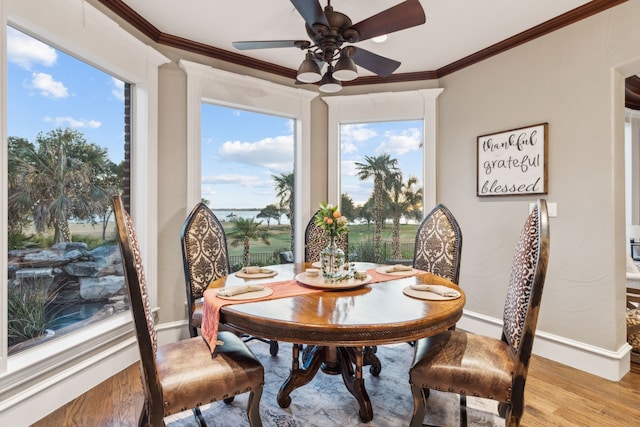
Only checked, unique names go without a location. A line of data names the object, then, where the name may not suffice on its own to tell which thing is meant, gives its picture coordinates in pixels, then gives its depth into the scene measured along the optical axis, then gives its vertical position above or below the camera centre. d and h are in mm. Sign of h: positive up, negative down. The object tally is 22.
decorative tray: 1848 -402
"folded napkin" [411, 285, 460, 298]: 1697 -411
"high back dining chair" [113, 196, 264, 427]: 1294 -687
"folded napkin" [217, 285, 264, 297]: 1681 -401
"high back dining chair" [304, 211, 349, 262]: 3125 -276
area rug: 1879 -1184
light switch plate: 2680 +26
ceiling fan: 1729 +1042
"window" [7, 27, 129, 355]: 1946 +163
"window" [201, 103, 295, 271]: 3316 +360
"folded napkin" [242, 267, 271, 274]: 2305 -404
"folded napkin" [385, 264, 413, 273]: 2326 -397
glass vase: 2025 -300
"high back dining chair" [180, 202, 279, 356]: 2498 -322
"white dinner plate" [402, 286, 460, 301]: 1645 -423
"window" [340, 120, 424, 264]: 3809 +302
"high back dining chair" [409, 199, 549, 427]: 1381 -675
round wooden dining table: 1326 -443
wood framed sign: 2775 +452
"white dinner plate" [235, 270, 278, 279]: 2189 -416
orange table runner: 1538 -430
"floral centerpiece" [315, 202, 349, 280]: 1965 -181
